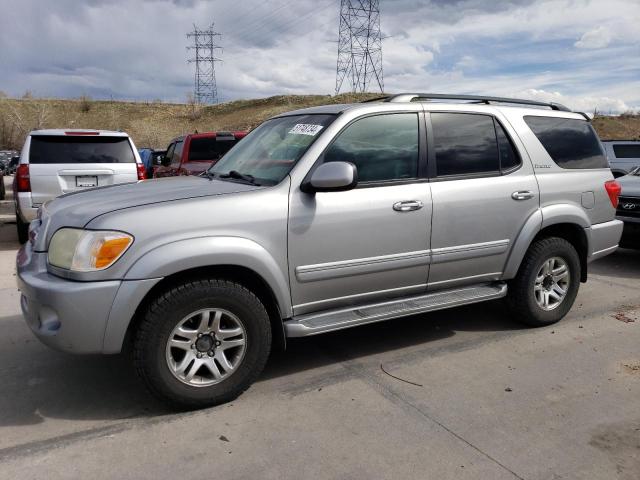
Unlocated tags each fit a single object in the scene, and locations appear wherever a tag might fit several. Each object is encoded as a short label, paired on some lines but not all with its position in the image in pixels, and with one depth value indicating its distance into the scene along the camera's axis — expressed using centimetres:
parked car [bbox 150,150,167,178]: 1677
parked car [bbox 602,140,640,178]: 1322
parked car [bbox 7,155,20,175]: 2861
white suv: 793
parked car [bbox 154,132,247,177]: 1033
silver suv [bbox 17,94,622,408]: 315
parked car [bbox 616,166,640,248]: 712
